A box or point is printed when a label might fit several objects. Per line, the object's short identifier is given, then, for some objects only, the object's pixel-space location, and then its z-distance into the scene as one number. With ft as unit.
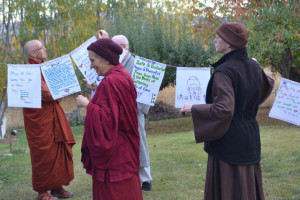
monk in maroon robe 10.75
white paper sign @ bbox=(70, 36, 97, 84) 16.09
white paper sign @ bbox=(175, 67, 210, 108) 17.93
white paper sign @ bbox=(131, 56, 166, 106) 18.11
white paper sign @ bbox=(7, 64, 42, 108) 16.75
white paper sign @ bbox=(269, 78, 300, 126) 15.90
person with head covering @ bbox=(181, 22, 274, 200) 10.75
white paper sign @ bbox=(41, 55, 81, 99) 16.47
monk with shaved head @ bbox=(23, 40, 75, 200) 17.48
